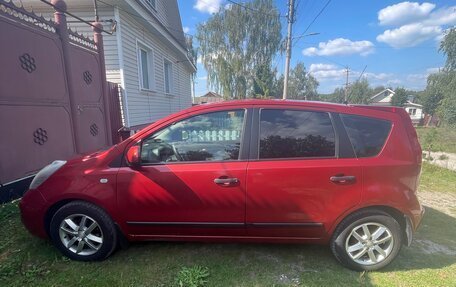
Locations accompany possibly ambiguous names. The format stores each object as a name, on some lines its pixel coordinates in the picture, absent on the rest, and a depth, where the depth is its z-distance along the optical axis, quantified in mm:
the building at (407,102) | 54447
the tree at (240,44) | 27594
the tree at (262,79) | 26844
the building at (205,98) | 48438
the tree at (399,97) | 50938
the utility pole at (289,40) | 16859
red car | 2410
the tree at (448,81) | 19844
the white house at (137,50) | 6750
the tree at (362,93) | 56162
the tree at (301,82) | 58531
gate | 3861
